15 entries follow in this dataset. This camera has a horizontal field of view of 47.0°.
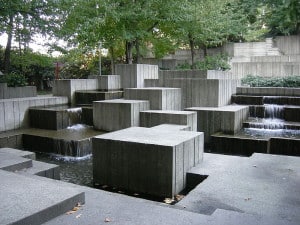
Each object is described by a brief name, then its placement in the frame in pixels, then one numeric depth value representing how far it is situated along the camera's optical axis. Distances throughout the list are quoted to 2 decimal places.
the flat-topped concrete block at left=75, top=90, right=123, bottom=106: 12.54
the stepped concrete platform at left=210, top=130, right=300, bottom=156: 8.63
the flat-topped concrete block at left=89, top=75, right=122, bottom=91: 13.90
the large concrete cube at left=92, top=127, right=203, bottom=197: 5.85
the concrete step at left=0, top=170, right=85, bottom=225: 3.68
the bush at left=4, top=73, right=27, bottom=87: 14.89
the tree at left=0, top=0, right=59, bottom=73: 11.68
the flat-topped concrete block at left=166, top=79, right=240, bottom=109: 11.35
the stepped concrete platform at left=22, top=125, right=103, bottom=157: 8.90
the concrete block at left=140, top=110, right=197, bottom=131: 8.89
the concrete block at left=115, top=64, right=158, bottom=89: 13.37
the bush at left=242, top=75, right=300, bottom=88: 15.13
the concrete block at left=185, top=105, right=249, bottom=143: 9.95
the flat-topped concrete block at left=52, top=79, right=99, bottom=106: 13.43
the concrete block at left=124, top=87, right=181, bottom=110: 10.47
